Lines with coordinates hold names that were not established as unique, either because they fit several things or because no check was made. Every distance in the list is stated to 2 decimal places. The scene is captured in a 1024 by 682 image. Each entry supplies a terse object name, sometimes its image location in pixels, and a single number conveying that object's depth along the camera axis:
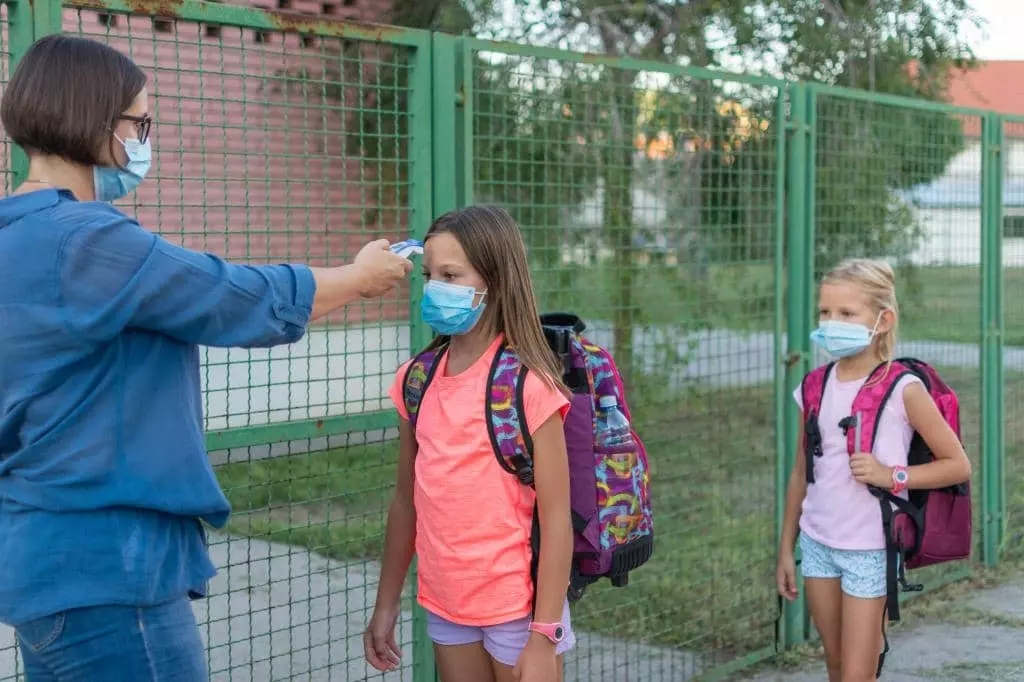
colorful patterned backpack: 3.13
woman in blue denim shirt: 2.34
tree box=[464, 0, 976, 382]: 5.25
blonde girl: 4.11
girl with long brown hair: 3.11
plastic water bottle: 3.27
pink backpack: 4.14
